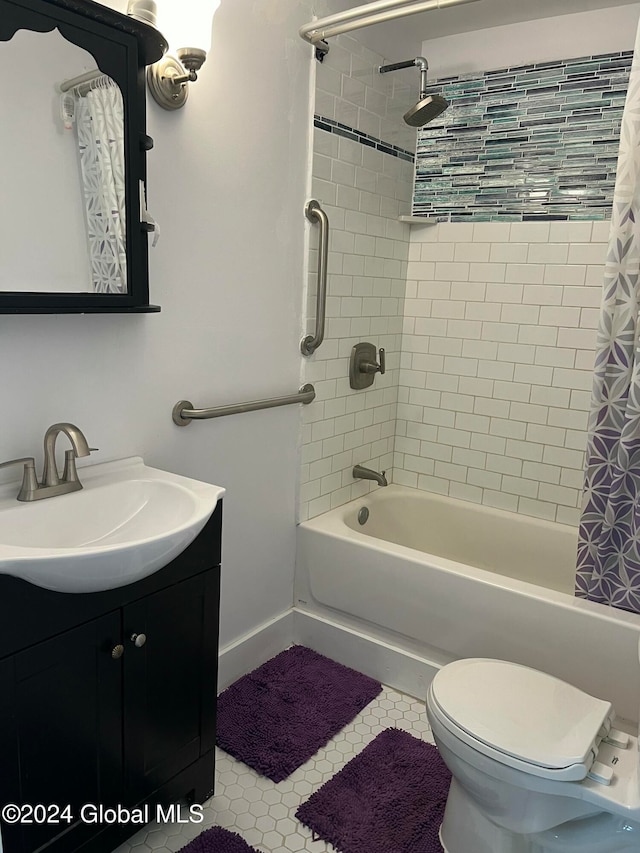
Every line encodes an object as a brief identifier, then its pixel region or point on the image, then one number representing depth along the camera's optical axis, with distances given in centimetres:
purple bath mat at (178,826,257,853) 165
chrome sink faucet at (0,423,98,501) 149
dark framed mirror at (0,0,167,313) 141
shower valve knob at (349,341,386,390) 266
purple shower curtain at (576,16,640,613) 184
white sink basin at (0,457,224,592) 121
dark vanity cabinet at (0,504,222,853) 128
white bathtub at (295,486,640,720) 196
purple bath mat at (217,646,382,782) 202
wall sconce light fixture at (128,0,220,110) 163
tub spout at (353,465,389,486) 279
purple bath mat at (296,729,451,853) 173
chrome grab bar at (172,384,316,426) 196
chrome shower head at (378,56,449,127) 229
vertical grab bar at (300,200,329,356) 230
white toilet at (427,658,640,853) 143
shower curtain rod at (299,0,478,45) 188
